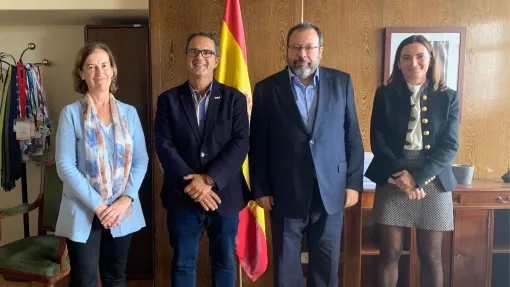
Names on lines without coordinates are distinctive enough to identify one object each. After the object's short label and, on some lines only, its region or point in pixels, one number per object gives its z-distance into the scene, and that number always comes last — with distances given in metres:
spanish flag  2.10
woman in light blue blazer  1.56
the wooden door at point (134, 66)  2.43
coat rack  2.59
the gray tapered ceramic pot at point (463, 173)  2.00
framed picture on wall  2.03
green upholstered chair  1.96
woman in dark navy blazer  1.79
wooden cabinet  2.01
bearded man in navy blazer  1.62
